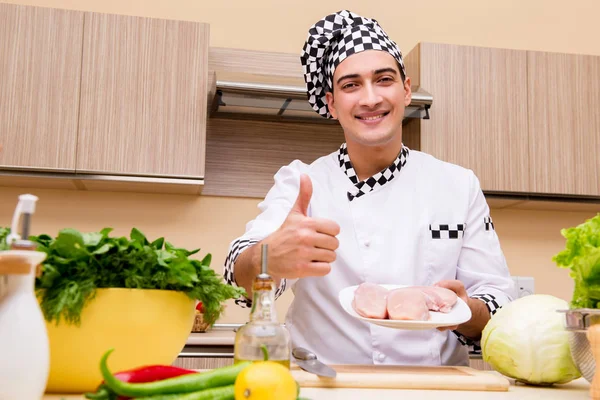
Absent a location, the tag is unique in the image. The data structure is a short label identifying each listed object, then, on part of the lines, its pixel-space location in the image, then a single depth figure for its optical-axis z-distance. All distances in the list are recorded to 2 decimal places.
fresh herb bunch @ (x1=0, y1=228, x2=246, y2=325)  0.78
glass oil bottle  0.80
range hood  2.60
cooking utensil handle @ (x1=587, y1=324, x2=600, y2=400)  0.88
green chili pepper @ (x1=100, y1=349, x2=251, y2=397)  0.68
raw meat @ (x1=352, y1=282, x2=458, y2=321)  1.18
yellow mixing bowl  0.80
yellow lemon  0.66
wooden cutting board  0.96
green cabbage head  1.01
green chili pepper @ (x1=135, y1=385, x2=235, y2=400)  0.69
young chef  1.51
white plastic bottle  0.64
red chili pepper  0.71
